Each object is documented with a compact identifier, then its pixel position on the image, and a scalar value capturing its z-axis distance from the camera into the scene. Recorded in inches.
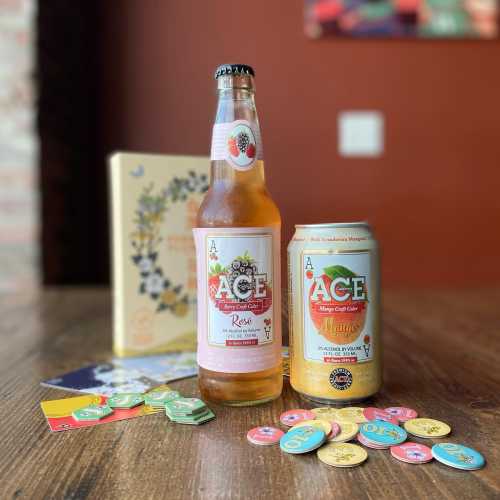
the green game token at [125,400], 23.1
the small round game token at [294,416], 21.1
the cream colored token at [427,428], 19.5
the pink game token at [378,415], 21.0
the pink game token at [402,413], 21.4
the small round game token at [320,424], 19.7
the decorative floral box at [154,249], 33.0
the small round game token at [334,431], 19.3
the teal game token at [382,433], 18.7
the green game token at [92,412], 21.7
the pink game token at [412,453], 17.4
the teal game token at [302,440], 18.1
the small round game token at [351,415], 21.0
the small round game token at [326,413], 21.3
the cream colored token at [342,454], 17.3
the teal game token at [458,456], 16.8
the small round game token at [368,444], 18.6
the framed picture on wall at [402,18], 82.9
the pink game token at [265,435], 19.0
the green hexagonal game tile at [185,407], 21.6
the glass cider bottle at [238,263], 22.9
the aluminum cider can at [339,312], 22.5
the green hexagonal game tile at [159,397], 23.2
